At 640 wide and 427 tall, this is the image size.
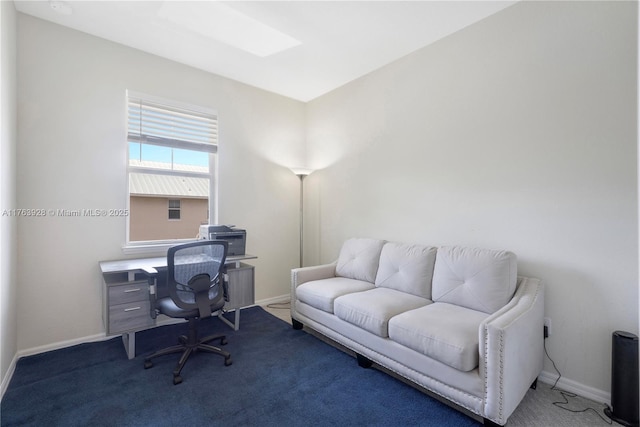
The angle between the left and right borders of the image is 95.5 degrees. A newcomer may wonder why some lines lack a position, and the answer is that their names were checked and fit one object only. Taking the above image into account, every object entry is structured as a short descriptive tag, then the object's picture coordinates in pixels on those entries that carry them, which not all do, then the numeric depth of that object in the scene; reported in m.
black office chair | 2.21
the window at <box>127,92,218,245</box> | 3.04
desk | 2.35
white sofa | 1.65
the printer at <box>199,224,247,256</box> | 3.07
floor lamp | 4.02
